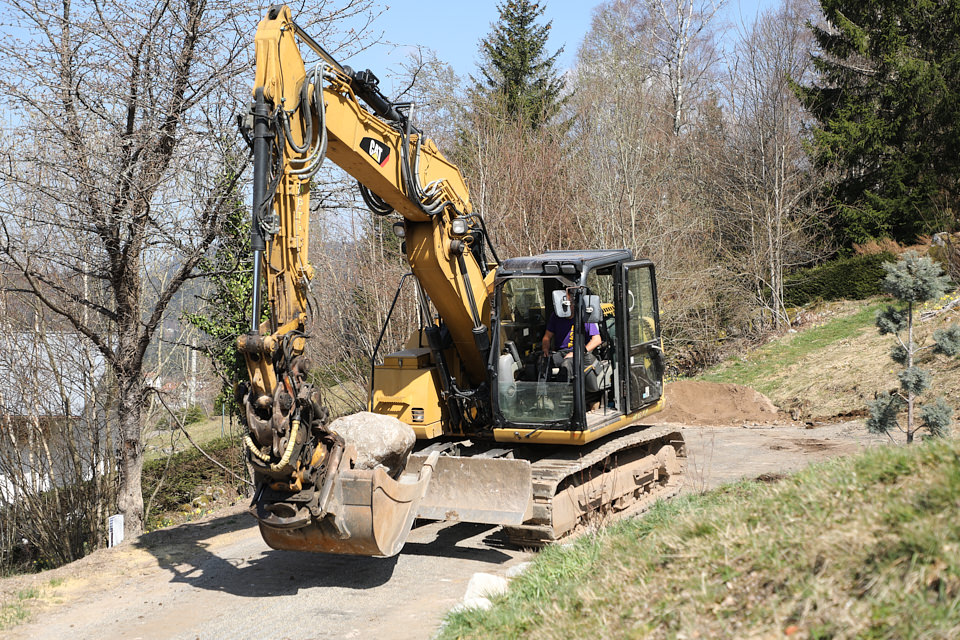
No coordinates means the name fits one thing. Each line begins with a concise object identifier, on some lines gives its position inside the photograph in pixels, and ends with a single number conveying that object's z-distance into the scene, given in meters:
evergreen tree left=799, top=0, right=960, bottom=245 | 26.39
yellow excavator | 6.51
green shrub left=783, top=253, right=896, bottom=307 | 24.72
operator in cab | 8.11
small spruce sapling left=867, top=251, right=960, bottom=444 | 8.91
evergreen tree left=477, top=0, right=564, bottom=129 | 28.53
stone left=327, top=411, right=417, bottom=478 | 7.42
